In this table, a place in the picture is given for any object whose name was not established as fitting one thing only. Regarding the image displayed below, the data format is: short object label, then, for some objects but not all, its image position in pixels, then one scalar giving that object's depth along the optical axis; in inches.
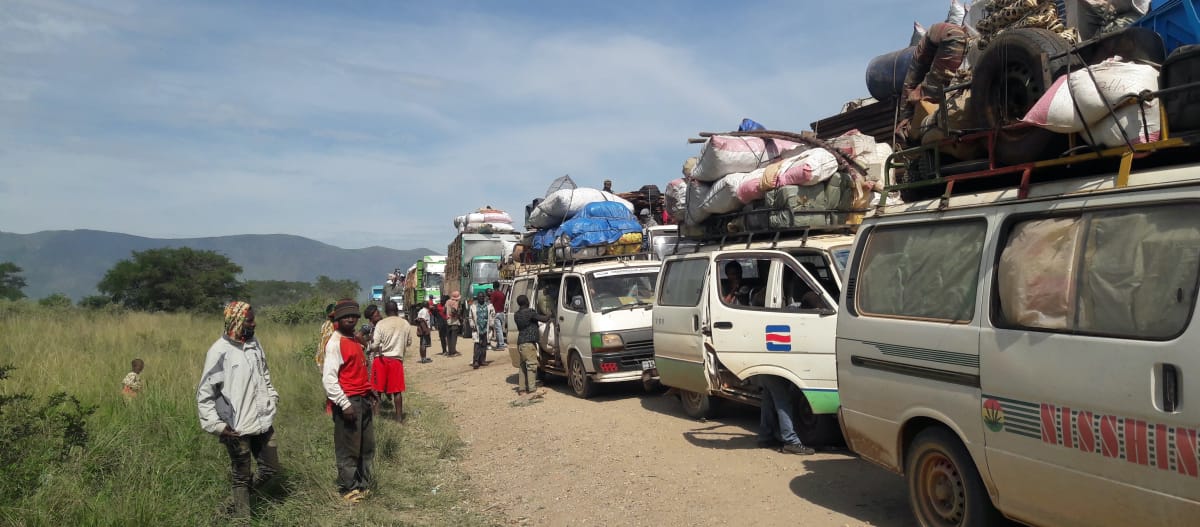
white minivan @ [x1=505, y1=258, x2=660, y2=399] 442.0
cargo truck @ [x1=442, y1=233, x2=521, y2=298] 1065.5
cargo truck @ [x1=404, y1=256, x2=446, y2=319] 1424.7
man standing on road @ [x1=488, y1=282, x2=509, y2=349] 762.8
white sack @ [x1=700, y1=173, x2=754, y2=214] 343.6
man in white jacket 222.1
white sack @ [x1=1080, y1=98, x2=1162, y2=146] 144.9
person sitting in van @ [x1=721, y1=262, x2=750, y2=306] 327.0
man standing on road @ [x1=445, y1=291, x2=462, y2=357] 835.4
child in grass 385.4
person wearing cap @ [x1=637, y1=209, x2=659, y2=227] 748.6
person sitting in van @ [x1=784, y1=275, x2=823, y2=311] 290.2
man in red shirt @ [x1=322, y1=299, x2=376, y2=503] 253.1
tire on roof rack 175.9
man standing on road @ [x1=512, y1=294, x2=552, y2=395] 495.8
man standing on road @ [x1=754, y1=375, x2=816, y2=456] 289.3
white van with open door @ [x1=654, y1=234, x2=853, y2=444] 285.3
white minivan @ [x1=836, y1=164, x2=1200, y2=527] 130.6
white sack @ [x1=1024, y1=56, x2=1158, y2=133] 148.8
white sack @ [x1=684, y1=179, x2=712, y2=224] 371.2
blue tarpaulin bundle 517.3
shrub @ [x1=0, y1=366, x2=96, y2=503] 229.6
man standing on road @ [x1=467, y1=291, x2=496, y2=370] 706.2
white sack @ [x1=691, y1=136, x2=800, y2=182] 357.4
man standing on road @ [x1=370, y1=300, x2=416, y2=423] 412.5
